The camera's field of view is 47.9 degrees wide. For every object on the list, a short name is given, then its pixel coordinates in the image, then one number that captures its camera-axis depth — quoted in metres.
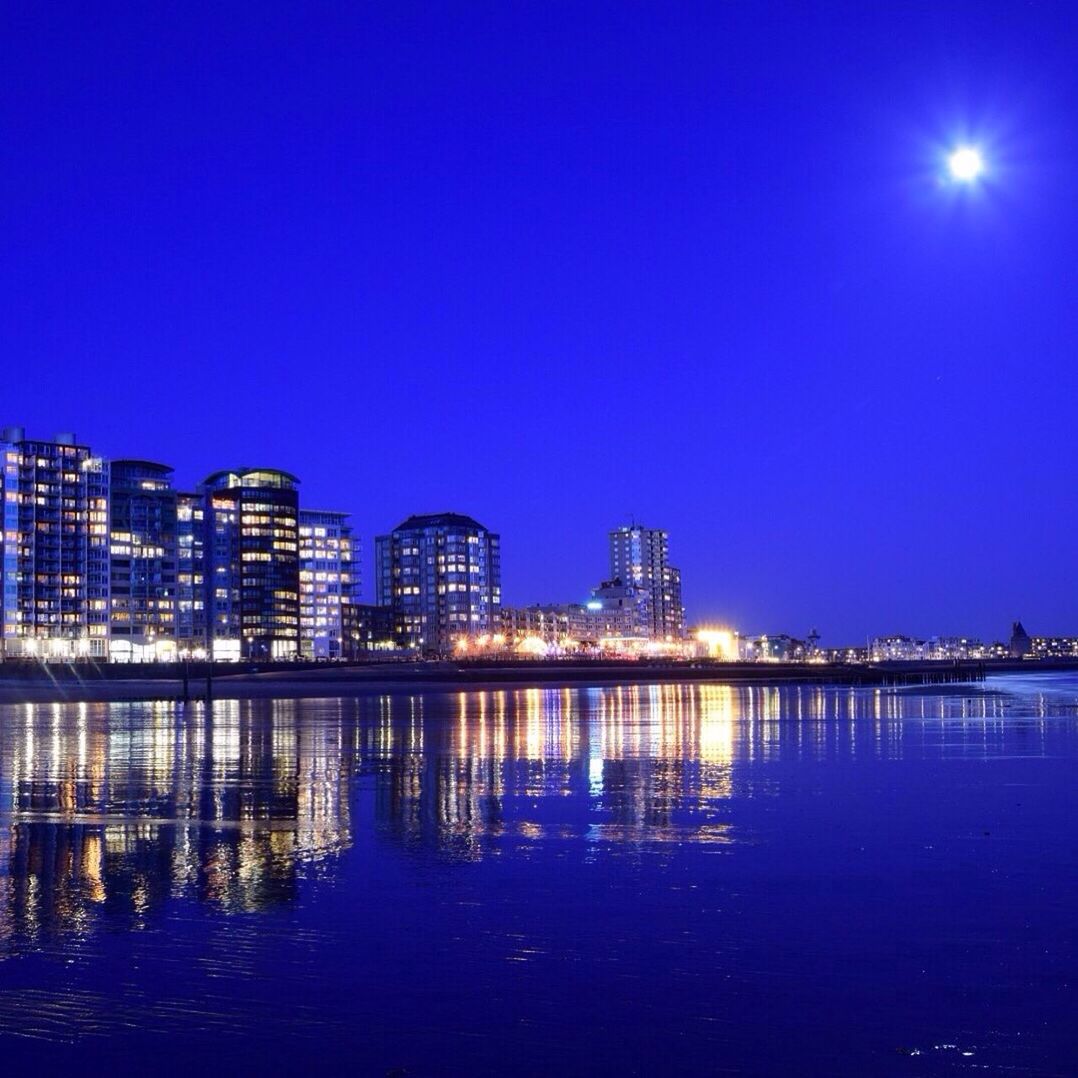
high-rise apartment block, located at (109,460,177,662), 192.50
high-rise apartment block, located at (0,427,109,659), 175.88
